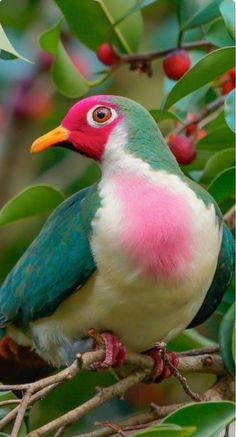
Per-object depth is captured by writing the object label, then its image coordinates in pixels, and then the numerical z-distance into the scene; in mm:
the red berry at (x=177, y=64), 4383
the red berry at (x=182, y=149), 4238
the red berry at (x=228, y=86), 4488
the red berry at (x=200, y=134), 4455
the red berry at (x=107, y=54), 4547
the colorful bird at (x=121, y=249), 3516
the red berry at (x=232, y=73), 4422
